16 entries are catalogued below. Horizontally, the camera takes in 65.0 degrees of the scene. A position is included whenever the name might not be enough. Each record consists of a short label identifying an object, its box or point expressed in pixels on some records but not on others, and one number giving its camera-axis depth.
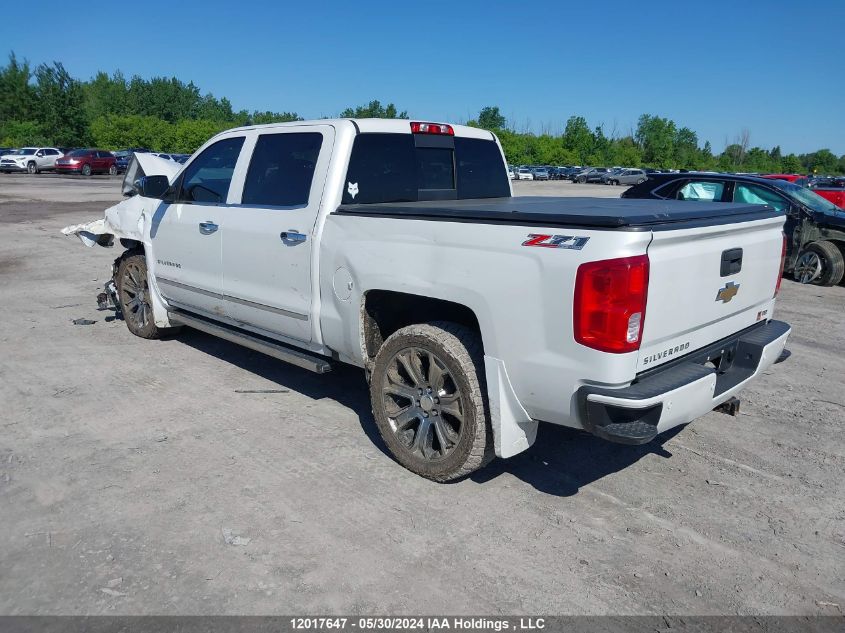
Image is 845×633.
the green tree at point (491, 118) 114.96
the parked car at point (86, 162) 39.97
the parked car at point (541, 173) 68.88
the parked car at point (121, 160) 43.23
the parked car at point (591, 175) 63.44
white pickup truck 3.01
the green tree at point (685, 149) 96.12
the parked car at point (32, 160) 40.19
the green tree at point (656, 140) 98.31
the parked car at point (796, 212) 10.41
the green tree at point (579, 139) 97.94
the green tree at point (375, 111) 94.94
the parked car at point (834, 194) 15.00
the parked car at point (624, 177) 61.22
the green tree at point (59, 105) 63.19
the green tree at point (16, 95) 66.12
